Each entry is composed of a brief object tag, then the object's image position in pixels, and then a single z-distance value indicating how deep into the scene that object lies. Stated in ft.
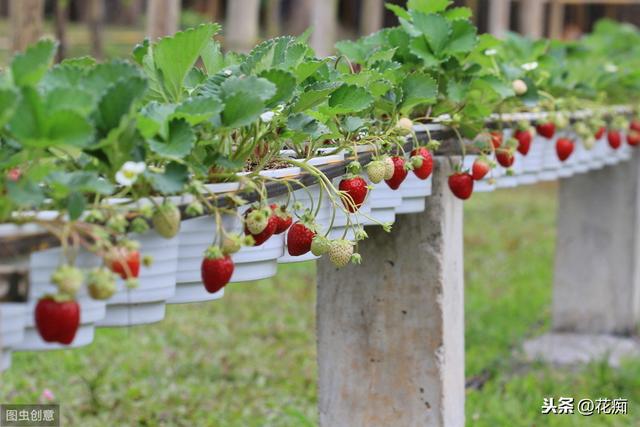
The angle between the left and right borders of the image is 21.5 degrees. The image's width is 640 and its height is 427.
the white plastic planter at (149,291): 9.05
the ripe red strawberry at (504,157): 15.29
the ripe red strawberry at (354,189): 11.36
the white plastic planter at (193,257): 9.68
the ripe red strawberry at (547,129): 18.12
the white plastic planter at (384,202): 13.12
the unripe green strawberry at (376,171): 11.52
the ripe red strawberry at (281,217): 10.09
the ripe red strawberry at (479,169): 14.28
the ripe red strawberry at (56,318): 7.86
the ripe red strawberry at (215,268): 9.07
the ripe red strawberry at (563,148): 18.94
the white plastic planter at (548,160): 19.37
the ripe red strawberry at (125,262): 8.07
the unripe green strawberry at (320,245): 10.48
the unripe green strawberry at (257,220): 9.48
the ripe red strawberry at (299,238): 10.53
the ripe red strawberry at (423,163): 13.00
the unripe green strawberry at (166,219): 8.75
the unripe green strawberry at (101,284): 7.91
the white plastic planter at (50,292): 8.18
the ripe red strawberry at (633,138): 24.36
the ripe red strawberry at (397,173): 12.36
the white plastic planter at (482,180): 15.28
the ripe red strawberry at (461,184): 13.91
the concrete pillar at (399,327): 14.90
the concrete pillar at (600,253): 26.87
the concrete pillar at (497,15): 55.36
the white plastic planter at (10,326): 7.99
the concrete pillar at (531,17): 55.90
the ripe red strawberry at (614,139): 22.33
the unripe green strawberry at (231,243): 9.17
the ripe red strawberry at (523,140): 16.66
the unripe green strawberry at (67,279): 7.77
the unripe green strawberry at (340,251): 10.52
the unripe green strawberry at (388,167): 11.72
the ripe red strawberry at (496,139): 15.26
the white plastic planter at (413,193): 13.92
